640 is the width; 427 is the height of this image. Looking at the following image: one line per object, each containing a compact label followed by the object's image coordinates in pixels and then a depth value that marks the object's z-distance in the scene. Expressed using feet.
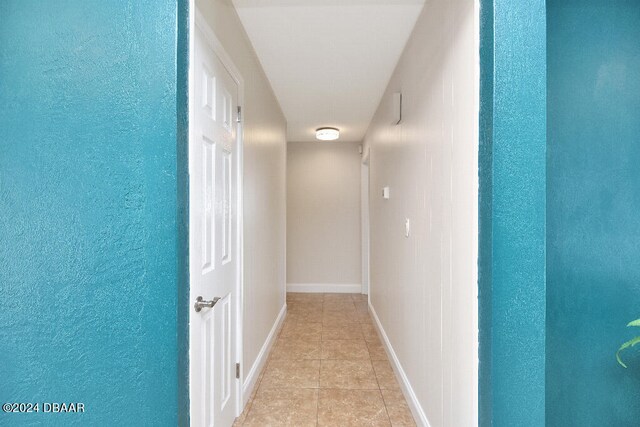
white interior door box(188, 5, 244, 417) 6.93
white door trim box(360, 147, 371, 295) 17.06
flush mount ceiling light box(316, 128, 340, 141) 15.37
